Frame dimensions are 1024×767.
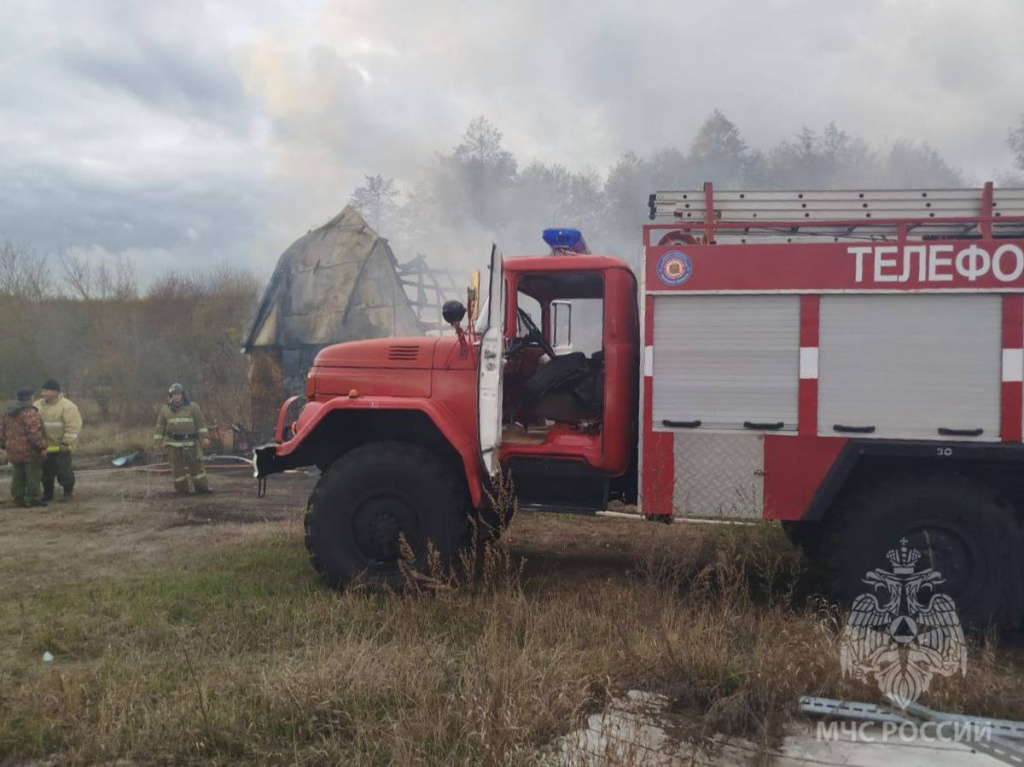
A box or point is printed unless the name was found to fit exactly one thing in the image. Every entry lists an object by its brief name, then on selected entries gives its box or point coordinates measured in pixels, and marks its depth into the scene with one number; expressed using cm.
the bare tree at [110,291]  2212
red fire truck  408
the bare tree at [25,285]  2080
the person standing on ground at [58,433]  909
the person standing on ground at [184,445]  945
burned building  1391
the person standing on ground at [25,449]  874
